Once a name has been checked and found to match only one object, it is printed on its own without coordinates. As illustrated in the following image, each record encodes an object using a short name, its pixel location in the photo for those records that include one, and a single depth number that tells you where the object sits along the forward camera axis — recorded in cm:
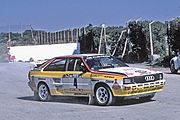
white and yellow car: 1346
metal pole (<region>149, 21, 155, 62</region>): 3741
